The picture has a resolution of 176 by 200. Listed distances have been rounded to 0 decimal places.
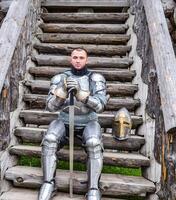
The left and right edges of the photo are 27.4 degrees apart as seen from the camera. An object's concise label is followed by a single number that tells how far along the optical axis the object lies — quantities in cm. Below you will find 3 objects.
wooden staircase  384
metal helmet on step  422
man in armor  362
